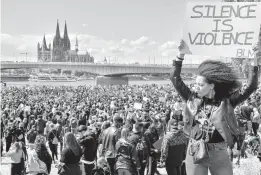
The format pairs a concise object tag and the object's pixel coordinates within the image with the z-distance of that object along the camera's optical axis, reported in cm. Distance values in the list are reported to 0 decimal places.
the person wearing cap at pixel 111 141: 677
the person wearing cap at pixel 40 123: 1131
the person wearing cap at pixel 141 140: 640
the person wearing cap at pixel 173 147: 623
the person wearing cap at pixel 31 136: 731
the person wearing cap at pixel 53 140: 1038
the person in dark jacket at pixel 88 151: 637
